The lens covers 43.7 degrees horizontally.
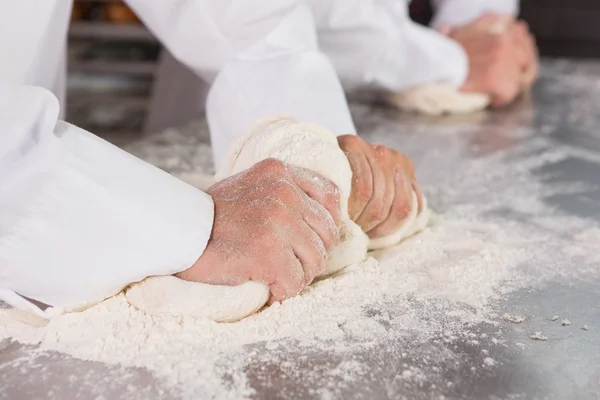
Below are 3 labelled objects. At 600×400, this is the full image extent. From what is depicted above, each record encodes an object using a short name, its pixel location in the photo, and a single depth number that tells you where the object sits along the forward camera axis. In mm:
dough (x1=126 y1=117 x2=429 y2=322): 646
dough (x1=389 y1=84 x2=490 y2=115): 1509
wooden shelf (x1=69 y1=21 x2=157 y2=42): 1992
